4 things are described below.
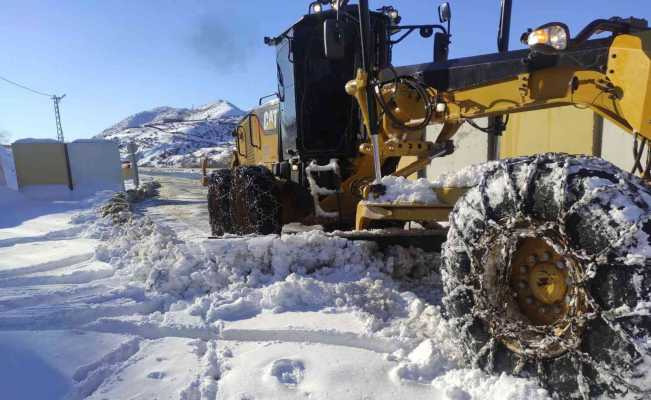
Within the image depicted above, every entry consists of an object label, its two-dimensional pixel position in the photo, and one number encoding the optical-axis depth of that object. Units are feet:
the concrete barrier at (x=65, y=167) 48.03
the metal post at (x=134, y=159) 58.54
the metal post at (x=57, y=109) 131.64
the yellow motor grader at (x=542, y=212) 5.50
